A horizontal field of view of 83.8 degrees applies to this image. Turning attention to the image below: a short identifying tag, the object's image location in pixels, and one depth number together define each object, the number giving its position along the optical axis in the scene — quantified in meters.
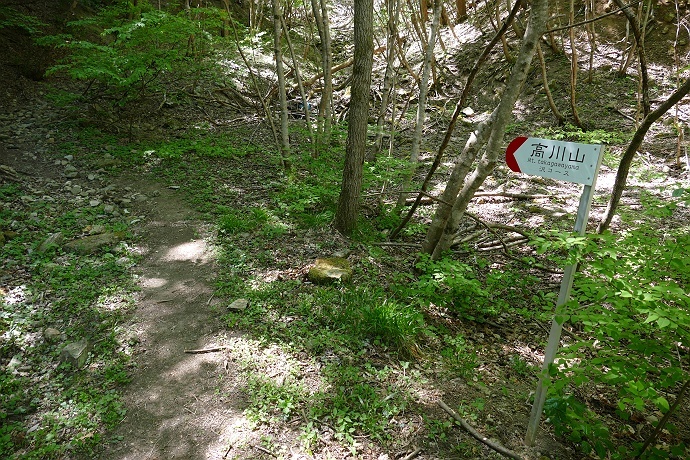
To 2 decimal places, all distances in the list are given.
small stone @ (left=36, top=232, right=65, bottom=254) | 4.75
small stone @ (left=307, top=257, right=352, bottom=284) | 4.57
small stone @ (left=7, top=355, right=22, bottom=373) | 3.26
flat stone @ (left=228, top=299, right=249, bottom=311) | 4.13
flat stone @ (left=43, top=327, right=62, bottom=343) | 3.58
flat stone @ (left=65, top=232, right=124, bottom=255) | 4.88
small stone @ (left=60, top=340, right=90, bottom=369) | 3.37
